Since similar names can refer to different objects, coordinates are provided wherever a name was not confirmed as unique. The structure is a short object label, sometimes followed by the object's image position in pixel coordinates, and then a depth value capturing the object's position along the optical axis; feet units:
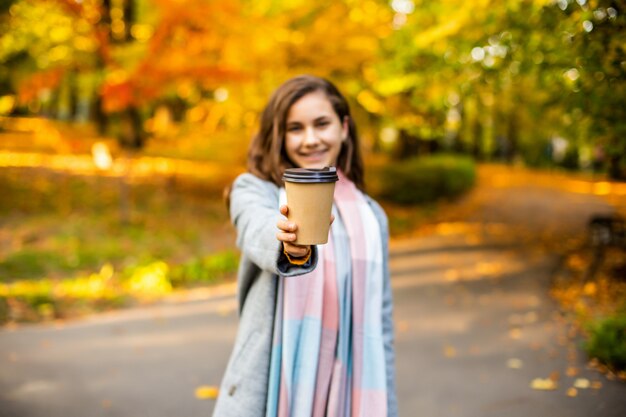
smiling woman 6.24
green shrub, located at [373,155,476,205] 45.98
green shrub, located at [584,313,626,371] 13.85
